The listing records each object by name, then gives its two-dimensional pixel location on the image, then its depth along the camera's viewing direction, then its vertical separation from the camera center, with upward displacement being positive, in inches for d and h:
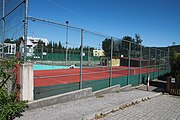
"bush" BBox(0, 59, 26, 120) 140.9 -46.3
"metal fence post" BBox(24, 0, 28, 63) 169.9 +38.7
